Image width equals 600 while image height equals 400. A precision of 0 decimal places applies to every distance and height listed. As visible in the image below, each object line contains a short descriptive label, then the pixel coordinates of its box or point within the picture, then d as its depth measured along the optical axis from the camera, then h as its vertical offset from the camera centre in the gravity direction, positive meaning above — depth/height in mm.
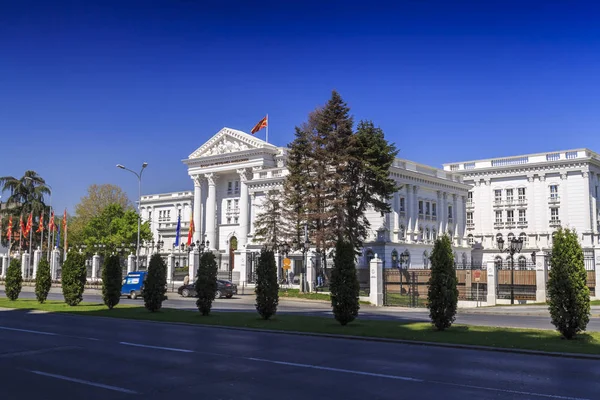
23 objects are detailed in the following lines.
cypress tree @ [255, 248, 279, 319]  22422 -1207
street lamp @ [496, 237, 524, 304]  38188 +740
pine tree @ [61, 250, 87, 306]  29359 -1167
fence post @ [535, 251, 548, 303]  39375 -1388
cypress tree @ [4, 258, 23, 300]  33719 -1577
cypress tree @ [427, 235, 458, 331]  18625 -1010
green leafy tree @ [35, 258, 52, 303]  31317 -1471
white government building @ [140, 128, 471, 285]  65000 +6923
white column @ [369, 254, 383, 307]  38469 -1890
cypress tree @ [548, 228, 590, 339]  16453 -881
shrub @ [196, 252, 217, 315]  24502 -1162
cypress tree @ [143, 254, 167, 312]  25800 -1363
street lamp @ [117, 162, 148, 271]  53094 +8033
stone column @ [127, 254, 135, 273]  62566 -916
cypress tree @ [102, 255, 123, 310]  27953 -1339
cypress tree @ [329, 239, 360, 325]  20578 -1058
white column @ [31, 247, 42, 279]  70000 -601
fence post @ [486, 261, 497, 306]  39994 -1846
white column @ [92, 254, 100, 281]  65400 -1224
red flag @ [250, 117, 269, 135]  75812 +17178
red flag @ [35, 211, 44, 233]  73100 +3823
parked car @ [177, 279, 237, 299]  43906 -2687
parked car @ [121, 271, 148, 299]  41250 -2170
